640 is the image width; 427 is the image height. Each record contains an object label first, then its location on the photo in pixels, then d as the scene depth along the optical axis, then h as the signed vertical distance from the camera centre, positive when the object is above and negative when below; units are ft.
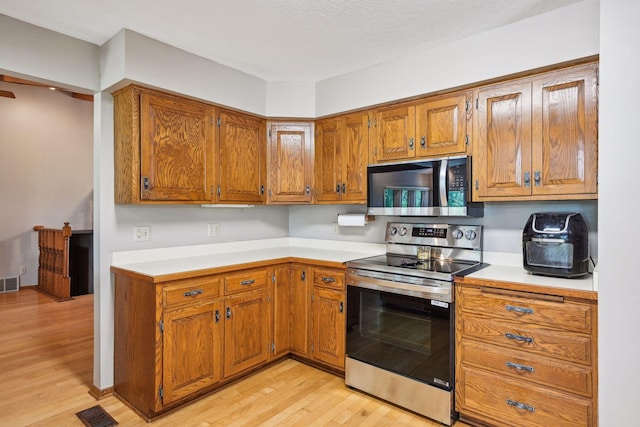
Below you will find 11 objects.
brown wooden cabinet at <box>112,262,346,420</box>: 7.32 -2.68
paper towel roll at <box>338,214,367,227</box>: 10.38 -0.27
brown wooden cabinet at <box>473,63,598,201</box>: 6.70 +1.43
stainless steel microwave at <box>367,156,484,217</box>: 7.97 +0.52
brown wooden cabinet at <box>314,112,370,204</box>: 9.78 +1.46
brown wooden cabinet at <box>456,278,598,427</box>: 5.95 -2.53
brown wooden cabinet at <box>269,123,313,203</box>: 10.84 +1.41
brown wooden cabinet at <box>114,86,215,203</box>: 7.97 +1.45
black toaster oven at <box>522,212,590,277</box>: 6.57 -0.63
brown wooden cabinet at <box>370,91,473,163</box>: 8.12 +1.94
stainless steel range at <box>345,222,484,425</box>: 7.23 -2.30
